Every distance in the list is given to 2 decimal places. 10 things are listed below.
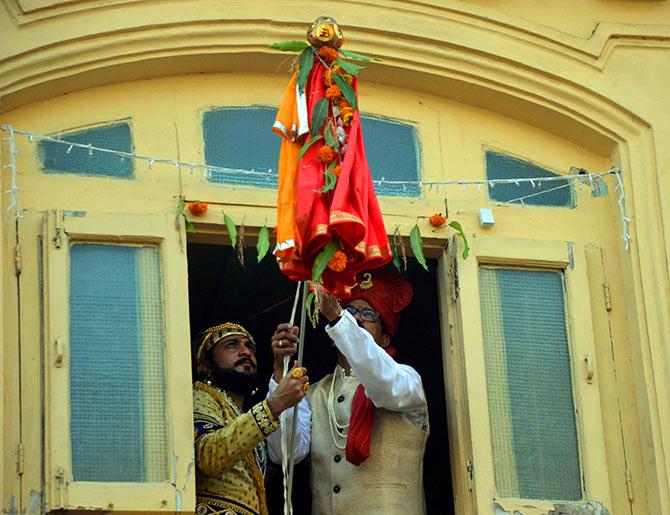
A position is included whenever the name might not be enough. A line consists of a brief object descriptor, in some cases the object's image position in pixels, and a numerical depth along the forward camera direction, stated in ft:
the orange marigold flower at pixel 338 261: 24.63
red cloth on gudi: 24.61
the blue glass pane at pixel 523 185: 28.71
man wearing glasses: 27.02
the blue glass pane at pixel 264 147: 27.78
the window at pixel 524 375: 26.94
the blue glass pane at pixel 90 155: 27.09
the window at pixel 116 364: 25.34
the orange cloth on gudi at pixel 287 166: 24.79
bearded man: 26.61
